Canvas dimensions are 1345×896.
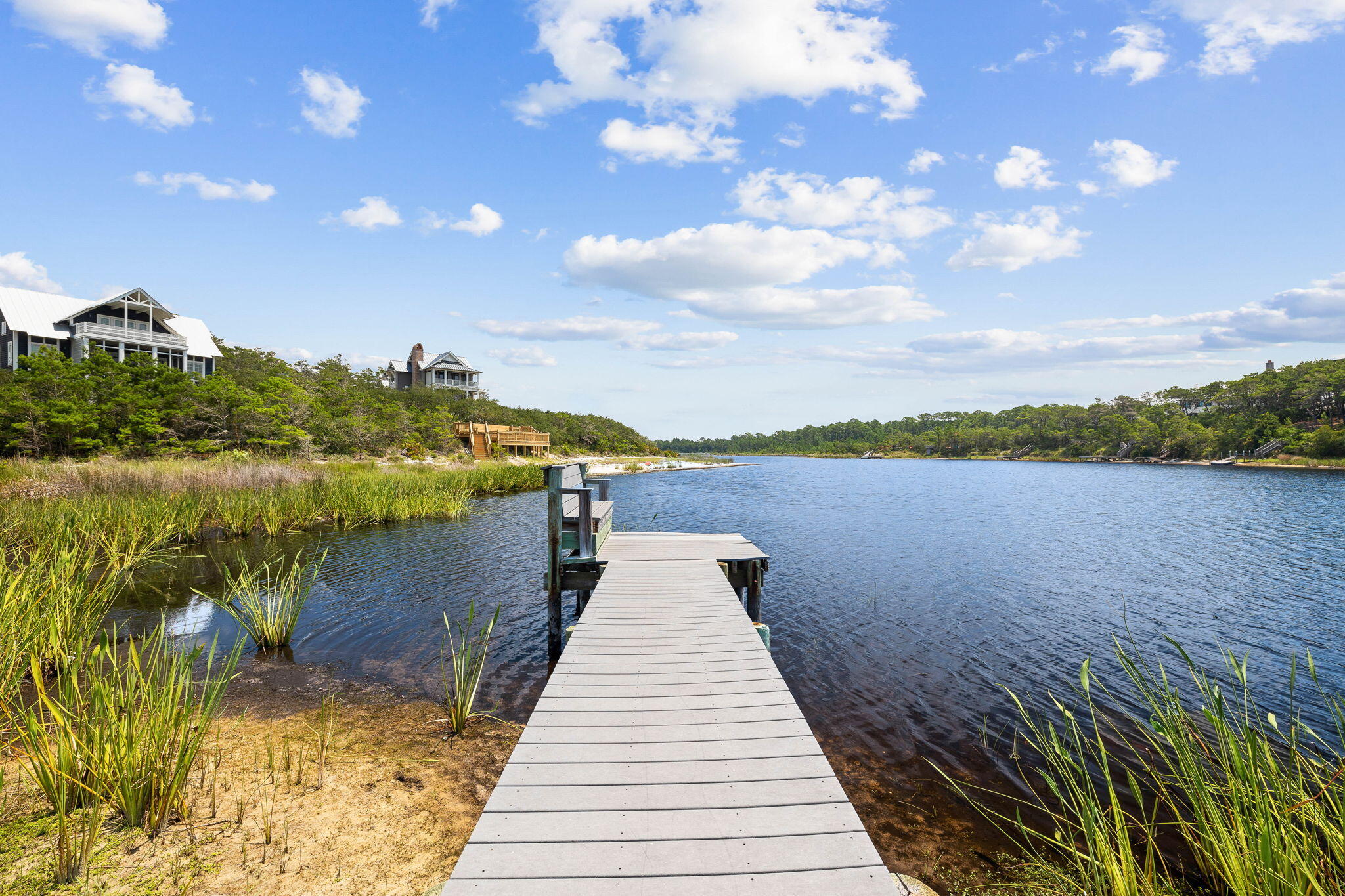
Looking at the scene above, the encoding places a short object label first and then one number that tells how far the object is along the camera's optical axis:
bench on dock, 7.25
